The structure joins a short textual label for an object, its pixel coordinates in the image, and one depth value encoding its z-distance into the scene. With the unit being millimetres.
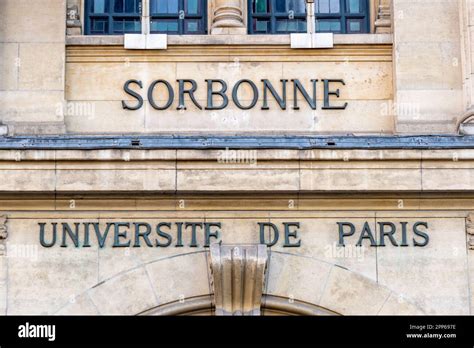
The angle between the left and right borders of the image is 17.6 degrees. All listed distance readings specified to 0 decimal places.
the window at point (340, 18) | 21938
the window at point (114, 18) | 21938
